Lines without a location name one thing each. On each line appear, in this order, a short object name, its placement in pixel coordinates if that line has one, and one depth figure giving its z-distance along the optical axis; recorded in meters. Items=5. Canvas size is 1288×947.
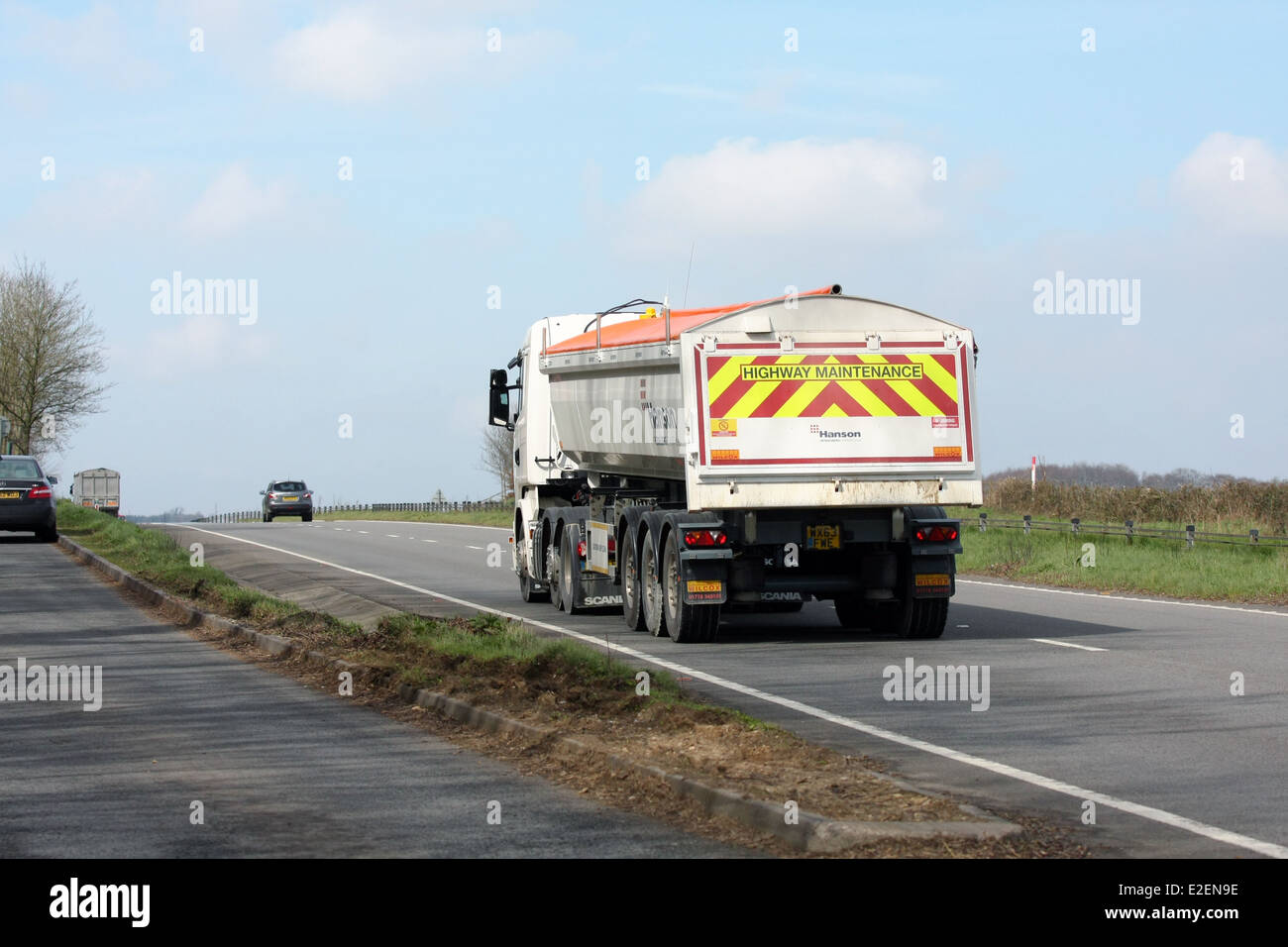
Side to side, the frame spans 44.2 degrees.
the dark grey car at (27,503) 34.03
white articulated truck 15.62
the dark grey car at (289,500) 62.25
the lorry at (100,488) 82.69
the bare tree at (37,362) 59.47
